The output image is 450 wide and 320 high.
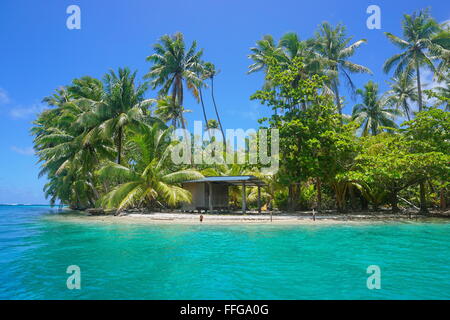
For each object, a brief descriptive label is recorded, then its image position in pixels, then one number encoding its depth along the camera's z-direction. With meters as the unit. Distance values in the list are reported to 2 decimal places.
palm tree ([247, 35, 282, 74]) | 25.17
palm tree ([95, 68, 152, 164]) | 21.06
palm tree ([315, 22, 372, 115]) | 25.16
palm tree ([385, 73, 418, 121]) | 28.40
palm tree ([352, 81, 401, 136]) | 28.45
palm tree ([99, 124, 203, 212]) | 18.78
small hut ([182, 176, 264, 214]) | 19.86
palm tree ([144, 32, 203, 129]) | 25.59
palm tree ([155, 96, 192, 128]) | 26.20
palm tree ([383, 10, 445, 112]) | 22.56
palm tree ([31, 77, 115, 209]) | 22.97
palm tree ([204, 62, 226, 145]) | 29.51
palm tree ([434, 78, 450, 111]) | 25.19
